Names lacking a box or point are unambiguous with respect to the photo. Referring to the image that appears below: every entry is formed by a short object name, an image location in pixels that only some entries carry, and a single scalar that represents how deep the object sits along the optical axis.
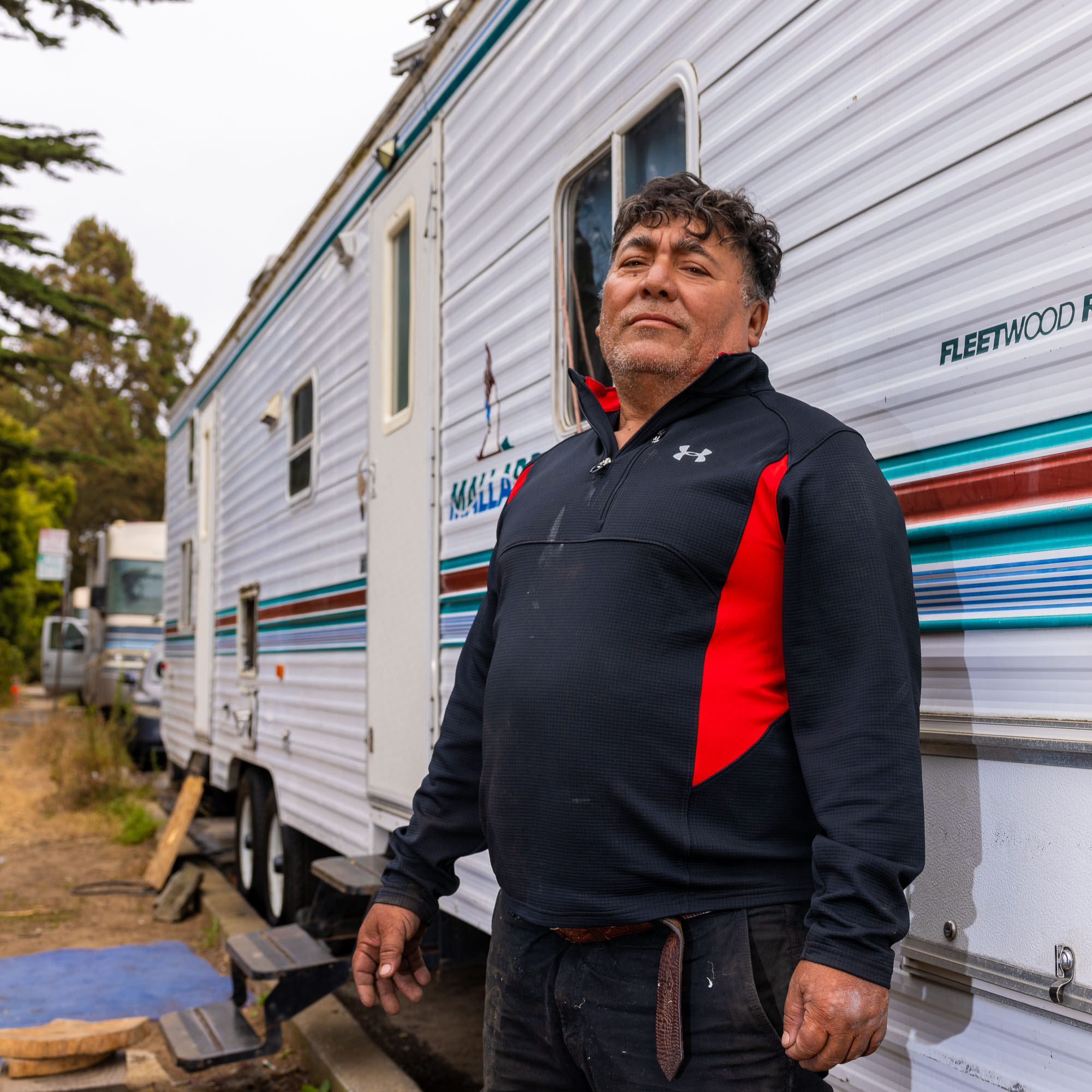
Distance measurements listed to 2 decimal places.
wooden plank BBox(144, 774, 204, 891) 7.00
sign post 14.55
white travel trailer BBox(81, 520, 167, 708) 14.42
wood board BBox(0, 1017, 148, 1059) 3.54
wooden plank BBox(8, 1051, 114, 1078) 3.57
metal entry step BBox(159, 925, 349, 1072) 3.84
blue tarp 4.85
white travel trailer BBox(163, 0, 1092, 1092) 1.50
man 1.45
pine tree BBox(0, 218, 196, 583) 32.72
